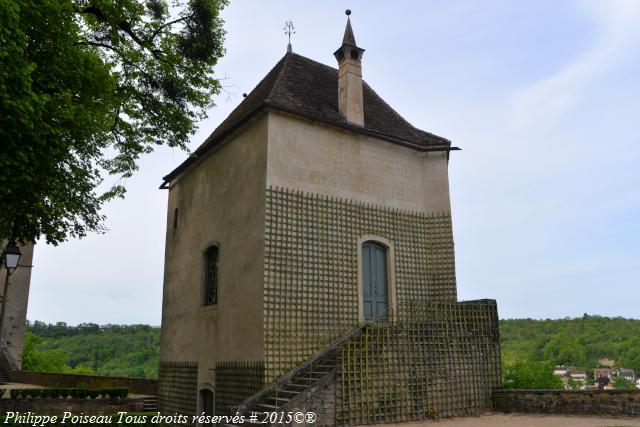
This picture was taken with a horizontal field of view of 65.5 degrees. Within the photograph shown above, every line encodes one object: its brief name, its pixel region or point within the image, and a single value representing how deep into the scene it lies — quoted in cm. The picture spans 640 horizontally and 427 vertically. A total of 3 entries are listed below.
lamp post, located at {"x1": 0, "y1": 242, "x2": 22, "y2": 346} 1043
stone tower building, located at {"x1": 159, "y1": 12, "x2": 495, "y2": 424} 1280
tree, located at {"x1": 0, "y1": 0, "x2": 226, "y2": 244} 866
